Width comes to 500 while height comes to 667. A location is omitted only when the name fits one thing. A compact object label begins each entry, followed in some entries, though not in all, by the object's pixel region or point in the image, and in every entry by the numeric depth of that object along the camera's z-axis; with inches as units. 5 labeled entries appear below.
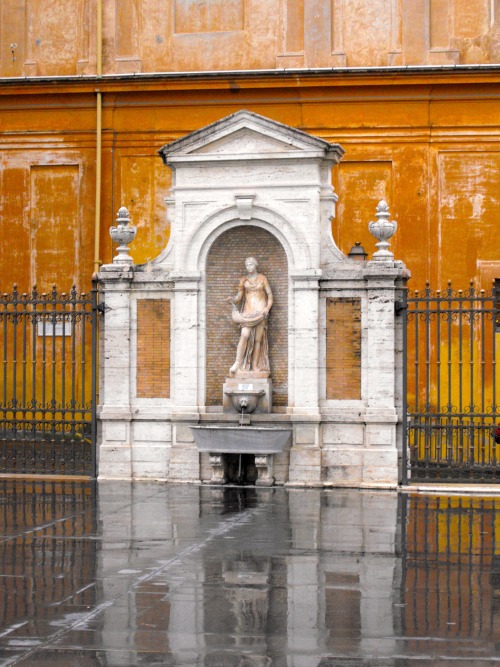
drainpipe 1075.3
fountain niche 713.6
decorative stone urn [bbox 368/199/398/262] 714.2
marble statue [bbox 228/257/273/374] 732.0
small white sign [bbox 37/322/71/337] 1043.7
